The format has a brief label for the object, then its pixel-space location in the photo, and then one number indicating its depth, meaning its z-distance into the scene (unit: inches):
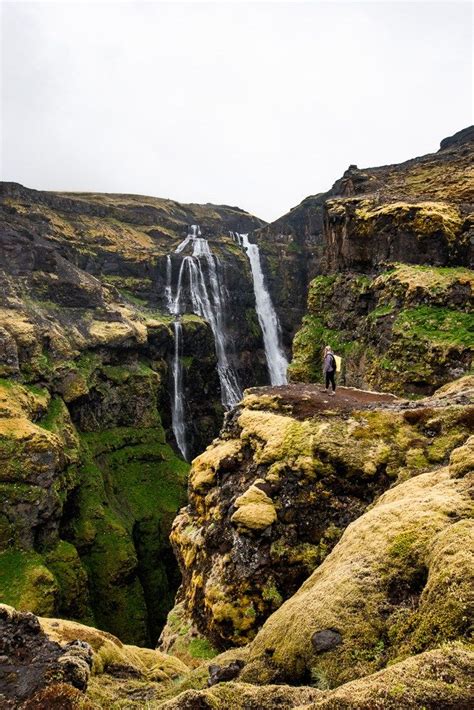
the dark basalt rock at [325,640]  284.7
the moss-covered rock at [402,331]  1165.1
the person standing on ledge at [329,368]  896.8
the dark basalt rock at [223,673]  312.3
